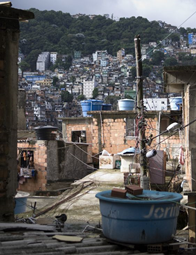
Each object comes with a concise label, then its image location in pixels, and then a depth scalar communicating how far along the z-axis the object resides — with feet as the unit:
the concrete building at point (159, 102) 124.11
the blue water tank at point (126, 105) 93.91
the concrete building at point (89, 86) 489.13
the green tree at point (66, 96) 455.22
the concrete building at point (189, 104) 40.78
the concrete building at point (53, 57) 561.02
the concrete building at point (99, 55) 588.91
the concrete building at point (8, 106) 23.99
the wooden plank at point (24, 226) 20.57
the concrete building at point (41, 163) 70.49
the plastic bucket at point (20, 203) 31.78
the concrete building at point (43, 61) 549.54
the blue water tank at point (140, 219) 18.69
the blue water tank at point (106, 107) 100.83
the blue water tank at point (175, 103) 92.84
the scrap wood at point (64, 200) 41.87
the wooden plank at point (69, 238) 18.83
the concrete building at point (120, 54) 575.79
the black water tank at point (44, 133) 71.10
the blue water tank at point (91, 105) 100.58
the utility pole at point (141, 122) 44.86
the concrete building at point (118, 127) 90.74
